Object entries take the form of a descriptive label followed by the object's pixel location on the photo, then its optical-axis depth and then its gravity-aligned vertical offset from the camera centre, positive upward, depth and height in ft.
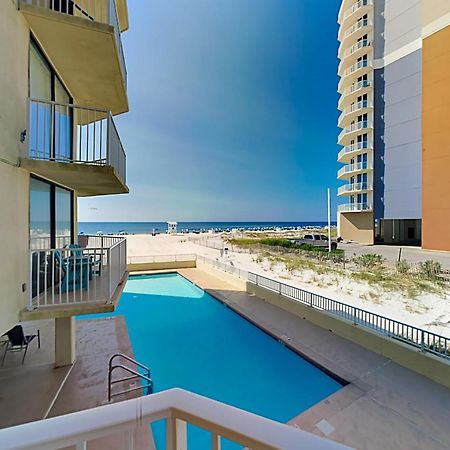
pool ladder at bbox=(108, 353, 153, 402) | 18.03 -11.26
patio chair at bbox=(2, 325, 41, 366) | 22.07 -9.62
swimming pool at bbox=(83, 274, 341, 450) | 20.26 -12.65
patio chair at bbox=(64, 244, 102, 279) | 16.97 -2.41
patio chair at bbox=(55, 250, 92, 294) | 15.92 -2.83
